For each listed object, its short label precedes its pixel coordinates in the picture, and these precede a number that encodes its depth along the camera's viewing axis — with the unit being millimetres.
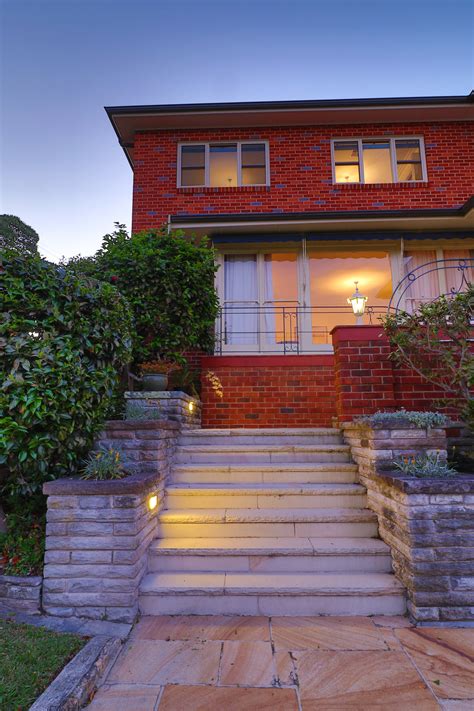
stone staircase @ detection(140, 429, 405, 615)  2533
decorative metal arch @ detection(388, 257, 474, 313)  7691
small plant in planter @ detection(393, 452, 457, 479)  2816
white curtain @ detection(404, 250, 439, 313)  7707
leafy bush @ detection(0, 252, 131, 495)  2615
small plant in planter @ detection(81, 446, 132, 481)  2844
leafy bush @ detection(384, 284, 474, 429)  3436
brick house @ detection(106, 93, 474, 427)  7309
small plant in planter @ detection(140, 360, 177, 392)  4594
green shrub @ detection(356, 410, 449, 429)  3143
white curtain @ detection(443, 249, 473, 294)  7738
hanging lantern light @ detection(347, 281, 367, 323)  6648
